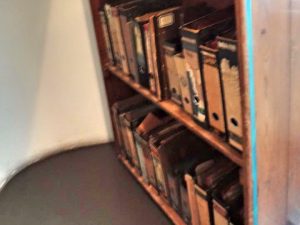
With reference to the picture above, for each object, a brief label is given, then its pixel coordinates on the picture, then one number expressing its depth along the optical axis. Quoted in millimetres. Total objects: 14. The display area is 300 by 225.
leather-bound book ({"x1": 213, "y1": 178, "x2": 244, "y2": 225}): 1136
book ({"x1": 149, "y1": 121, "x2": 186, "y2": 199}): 1480
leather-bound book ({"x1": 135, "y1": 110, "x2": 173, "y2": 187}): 1592
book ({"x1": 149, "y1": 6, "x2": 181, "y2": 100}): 1237
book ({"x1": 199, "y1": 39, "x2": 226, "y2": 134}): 991
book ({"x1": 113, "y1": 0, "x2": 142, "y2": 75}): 1474
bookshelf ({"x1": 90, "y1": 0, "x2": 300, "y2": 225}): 845
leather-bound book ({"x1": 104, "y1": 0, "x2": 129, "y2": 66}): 1613
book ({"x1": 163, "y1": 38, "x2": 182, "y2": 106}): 1206
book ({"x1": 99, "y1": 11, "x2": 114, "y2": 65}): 1708
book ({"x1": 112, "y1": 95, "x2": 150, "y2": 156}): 1847
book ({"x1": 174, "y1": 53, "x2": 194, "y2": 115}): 1155
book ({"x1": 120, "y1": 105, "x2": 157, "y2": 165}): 1706
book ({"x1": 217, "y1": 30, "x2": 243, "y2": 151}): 899
